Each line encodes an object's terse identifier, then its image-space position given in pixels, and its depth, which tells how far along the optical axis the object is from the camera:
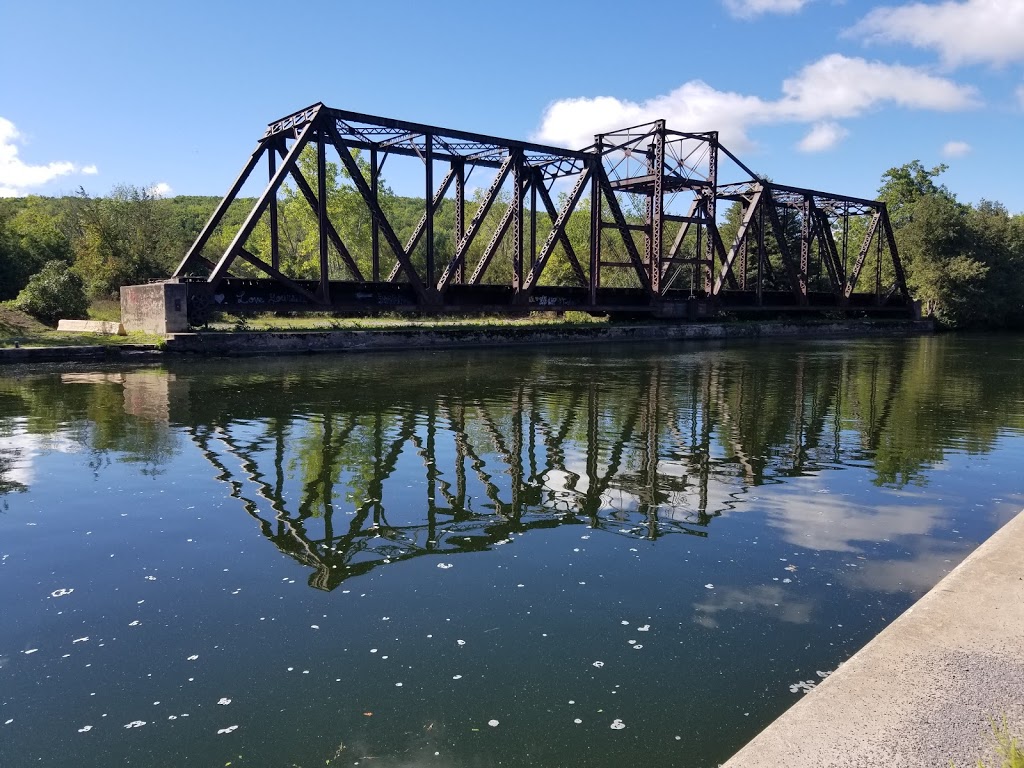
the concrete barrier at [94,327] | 24.76
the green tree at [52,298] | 28.23
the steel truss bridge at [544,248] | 26.19
